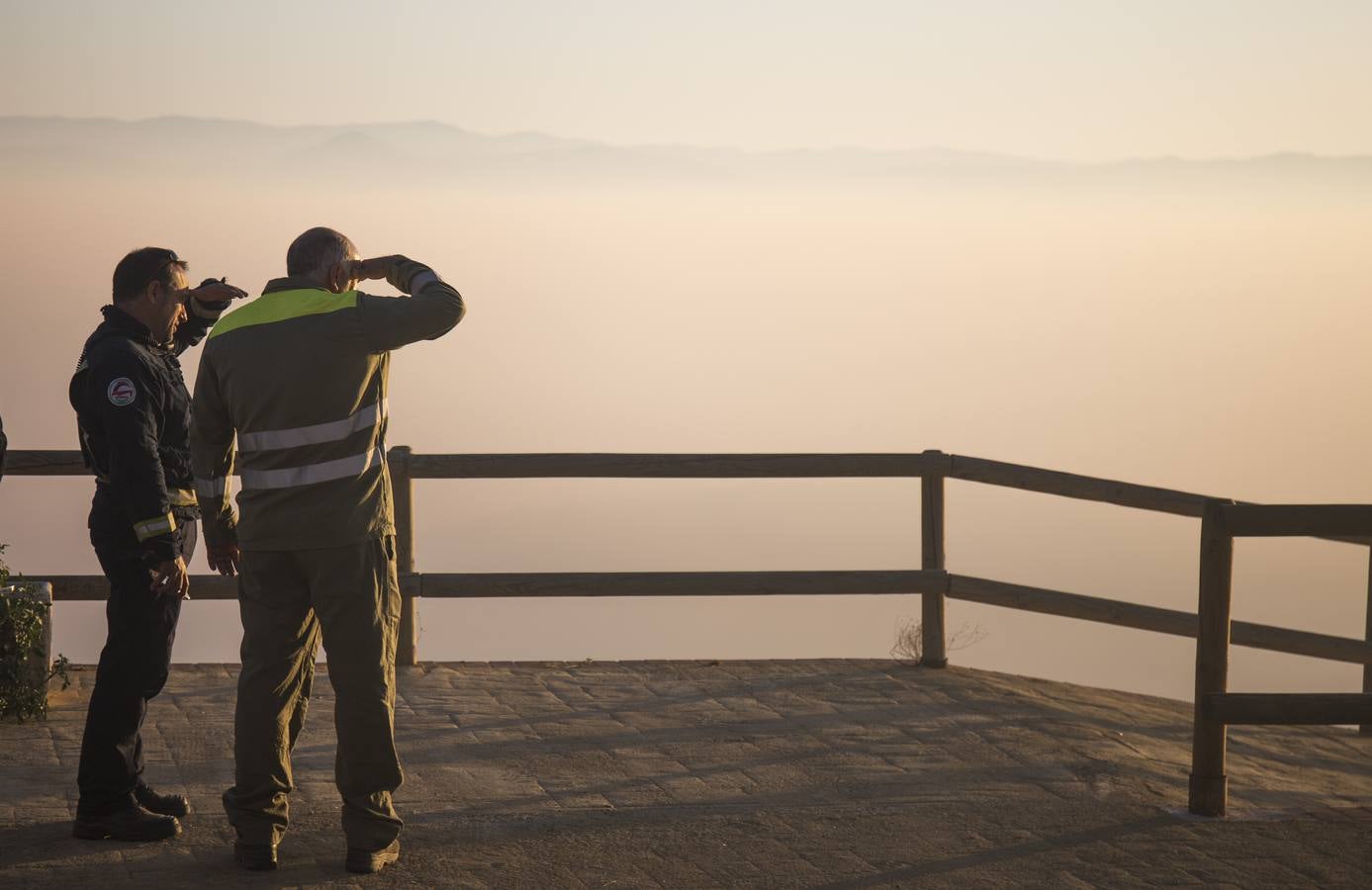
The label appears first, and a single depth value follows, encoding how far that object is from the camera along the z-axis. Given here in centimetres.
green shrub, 712
